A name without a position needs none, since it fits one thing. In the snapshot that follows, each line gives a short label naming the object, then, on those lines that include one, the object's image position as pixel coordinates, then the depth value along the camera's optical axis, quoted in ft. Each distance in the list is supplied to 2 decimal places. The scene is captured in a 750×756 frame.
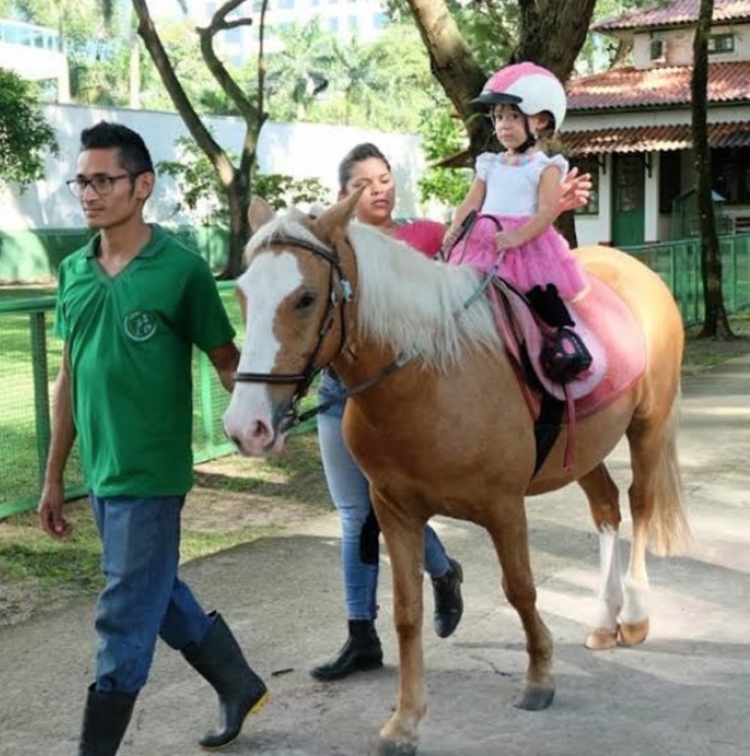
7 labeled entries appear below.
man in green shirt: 11.43
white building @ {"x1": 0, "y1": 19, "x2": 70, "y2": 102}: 235.61
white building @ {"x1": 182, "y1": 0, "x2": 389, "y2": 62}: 583.17
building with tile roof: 96.63
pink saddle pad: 13.61
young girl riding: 14.38
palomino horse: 10.81
